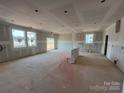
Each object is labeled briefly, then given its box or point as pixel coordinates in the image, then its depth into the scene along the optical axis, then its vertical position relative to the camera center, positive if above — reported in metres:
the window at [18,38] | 5.48 +0.28
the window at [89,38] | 9.55 +0.52
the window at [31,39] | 6.83 +0.27
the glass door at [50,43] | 10.40 -0.17
